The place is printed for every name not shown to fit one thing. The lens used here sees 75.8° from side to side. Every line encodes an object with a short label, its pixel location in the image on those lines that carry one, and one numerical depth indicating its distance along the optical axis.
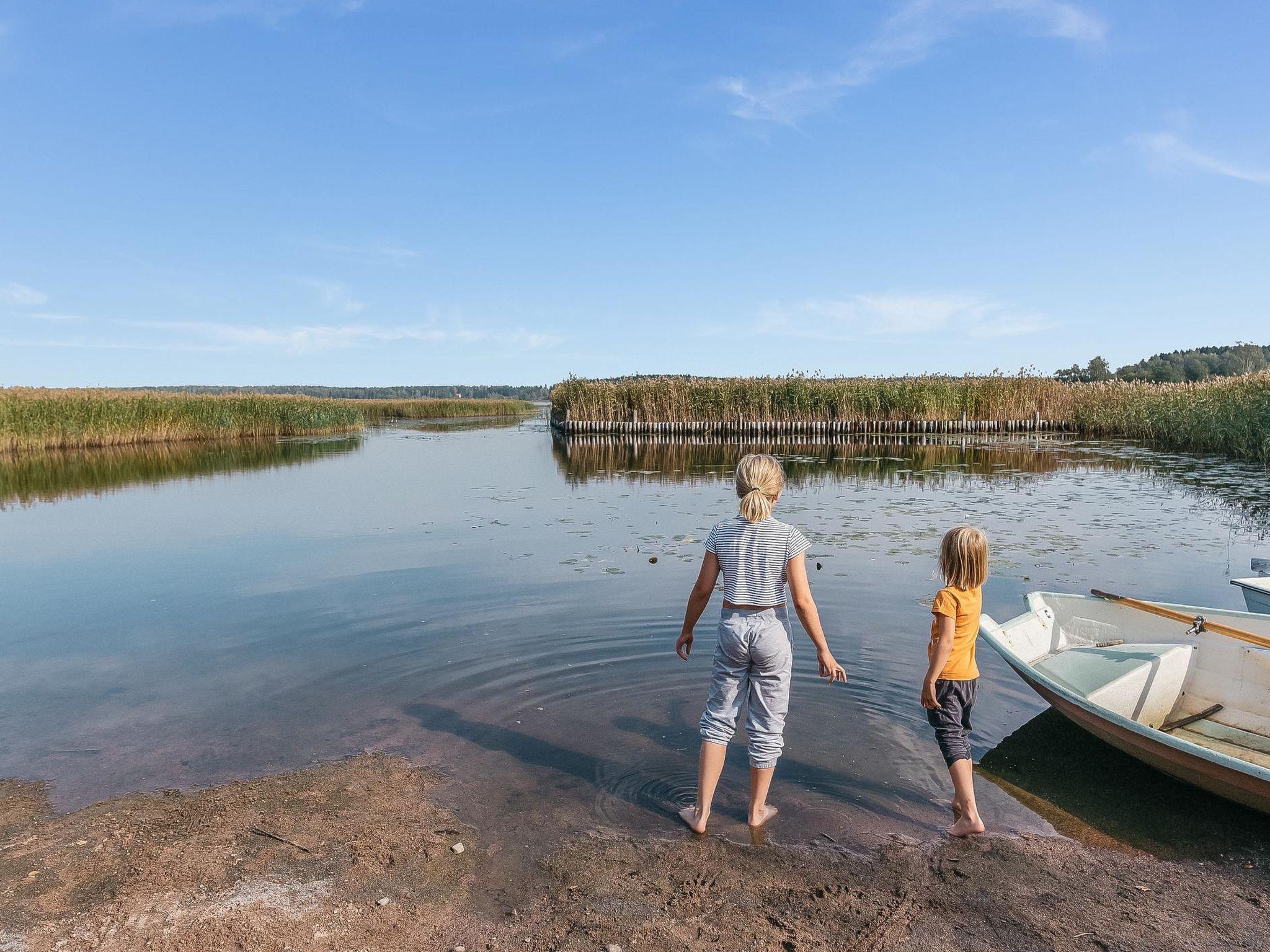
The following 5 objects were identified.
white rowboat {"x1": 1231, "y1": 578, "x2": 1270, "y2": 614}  6.16
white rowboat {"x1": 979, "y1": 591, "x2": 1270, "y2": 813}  4.30
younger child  3.90
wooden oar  4.66
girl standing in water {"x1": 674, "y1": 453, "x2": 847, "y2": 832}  3.88
